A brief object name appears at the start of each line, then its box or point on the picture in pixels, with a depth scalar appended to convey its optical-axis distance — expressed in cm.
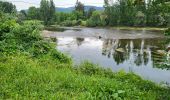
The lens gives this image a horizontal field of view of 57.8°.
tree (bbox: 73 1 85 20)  5640
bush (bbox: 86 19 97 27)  4745
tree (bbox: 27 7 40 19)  5213
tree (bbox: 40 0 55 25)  5079
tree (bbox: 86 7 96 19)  5660
